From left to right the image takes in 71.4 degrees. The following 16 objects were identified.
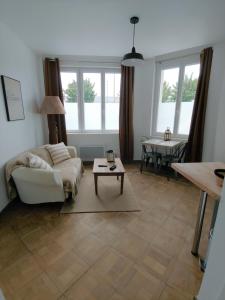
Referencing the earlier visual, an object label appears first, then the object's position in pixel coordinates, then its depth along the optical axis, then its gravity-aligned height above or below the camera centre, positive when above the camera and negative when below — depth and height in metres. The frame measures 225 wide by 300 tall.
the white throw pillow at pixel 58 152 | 3.04 -0.74
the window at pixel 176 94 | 3.44 +0.51
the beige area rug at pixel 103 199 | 2.33 -1.33
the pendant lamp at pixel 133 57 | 2.07 +0.76
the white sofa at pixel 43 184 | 2.10 -0.96
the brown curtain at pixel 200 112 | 3.02 +0.09
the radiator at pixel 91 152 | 4.09 -0.94
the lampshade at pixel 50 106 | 3.18 +0.18
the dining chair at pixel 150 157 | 3.58 -0.93
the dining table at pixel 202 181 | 1.13 -0.49
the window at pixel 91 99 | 3.88 +0.42
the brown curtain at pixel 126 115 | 3.76 +0.00
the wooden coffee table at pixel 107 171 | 2.51 -0.88
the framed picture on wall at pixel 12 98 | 2.30 +0.25
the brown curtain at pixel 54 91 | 3.53 +0.54
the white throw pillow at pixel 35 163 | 2.19 -0.67
